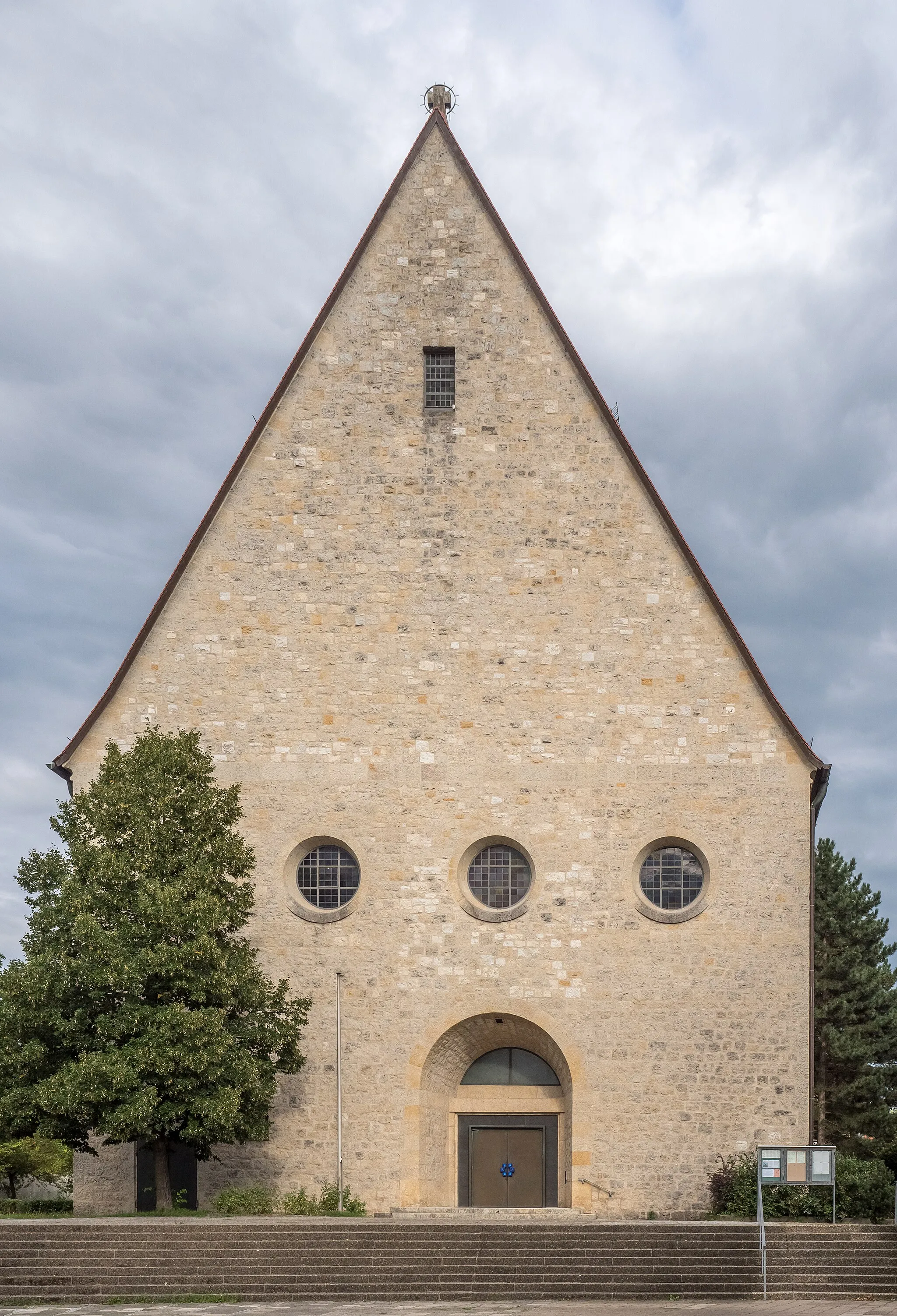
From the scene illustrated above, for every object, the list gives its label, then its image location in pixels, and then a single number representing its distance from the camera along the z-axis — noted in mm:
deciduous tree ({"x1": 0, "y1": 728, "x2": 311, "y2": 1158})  21594
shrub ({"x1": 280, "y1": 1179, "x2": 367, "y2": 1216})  23875
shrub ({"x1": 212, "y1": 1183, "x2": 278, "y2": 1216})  22625
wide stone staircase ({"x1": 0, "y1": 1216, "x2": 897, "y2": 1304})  18953
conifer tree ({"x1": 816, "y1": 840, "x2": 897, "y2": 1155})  38469
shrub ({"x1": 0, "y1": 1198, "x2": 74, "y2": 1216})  23766
